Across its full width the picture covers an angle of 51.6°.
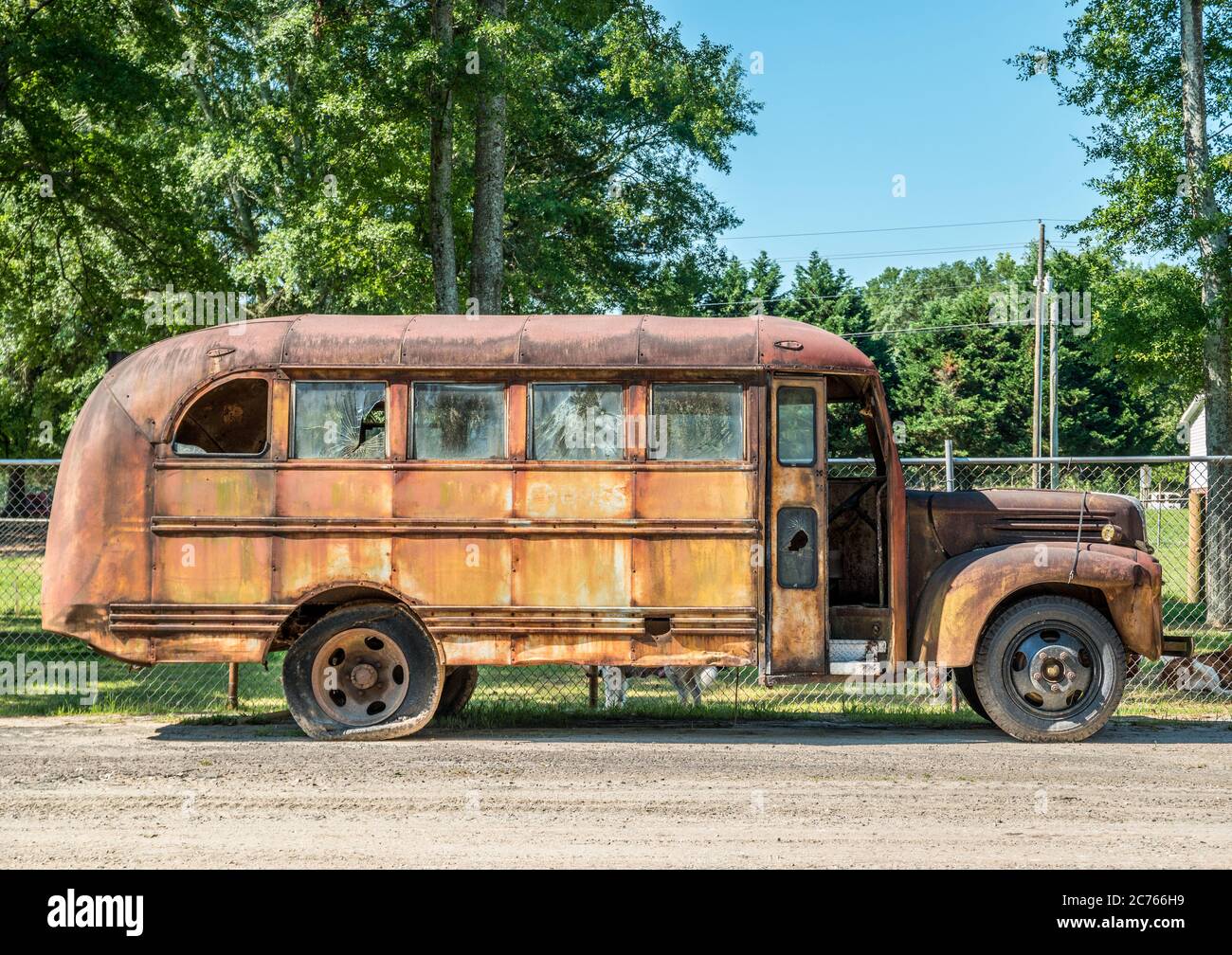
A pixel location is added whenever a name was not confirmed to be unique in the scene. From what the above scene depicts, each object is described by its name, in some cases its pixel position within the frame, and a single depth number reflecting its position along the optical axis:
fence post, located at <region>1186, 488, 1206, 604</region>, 15.45
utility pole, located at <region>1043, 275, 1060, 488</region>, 40.91
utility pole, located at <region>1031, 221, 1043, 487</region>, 42.38
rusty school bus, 9.44
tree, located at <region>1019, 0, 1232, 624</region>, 16.52
